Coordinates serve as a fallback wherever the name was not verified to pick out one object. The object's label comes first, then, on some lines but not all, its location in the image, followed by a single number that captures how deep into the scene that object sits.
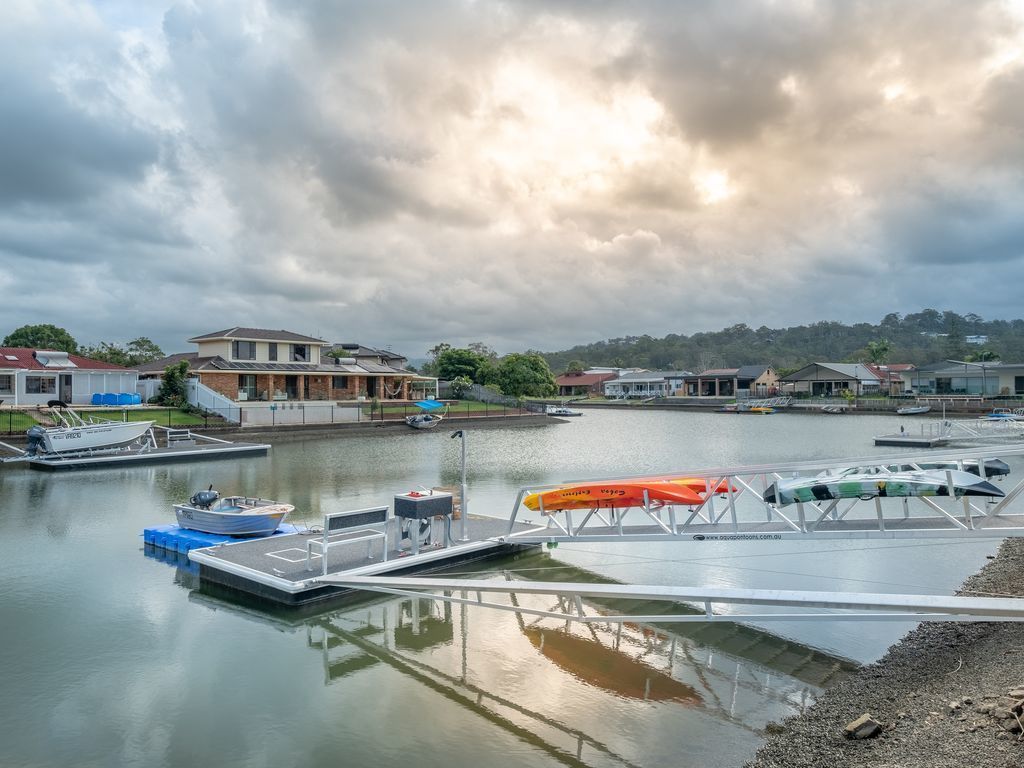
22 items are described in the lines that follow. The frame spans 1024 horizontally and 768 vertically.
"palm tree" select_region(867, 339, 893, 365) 120.19
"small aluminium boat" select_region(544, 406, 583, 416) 75.71
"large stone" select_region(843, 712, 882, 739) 7.10
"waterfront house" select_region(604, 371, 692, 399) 113.06
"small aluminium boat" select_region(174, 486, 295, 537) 15.83
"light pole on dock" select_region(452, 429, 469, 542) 14.78
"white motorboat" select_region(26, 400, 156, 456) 31.09
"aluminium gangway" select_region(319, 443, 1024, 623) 7.44
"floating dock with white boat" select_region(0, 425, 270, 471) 30.88
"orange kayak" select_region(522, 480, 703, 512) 12.88
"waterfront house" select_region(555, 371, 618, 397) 124.94
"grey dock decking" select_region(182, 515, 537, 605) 12.16
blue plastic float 15.38
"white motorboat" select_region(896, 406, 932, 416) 73.50
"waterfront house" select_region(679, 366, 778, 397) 102.94
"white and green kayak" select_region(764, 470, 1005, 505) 10.60
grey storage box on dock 13.46
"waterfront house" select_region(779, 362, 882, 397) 94.62
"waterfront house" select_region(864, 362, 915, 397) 94.18
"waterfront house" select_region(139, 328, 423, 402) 52.59
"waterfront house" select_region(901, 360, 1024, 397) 79.69
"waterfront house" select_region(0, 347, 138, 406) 45.28
